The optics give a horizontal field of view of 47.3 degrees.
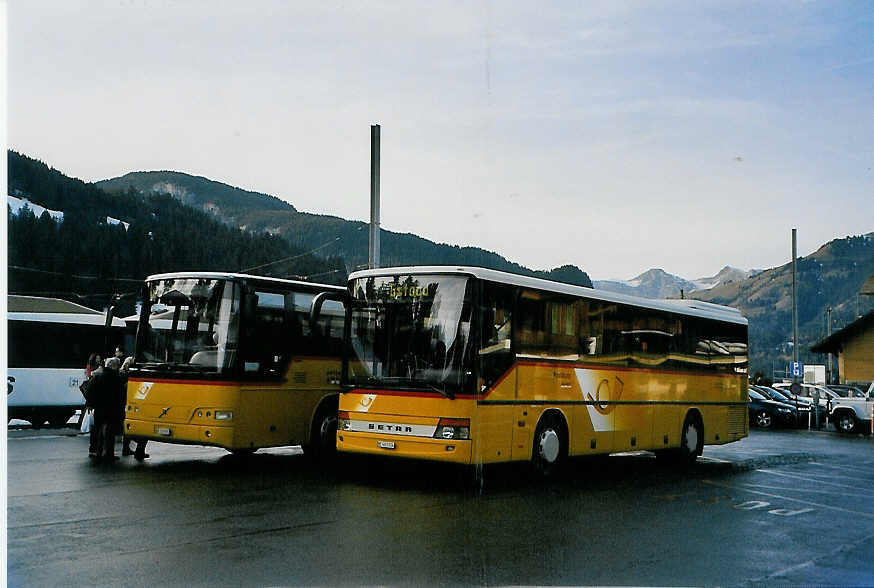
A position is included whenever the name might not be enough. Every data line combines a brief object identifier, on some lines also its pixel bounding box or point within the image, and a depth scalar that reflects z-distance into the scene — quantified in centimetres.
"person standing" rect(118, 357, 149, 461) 1666
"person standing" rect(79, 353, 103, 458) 1641
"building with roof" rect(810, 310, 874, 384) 4738
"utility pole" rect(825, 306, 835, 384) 3860
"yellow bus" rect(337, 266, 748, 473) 1291
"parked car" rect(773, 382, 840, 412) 3593
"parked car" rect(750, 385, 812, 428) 3556
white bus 2783
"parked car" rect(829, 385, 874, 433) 3297
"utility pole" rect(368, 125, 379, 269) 2355
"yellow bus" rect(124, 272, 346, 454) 1502
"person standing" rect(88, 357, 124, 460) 1636
